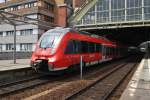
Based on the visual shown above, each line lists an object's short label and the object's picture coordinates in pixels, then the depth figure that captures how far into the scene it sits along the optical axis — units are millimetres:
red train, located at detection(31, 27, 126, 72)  14102
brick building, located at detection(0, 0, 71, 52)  55281
